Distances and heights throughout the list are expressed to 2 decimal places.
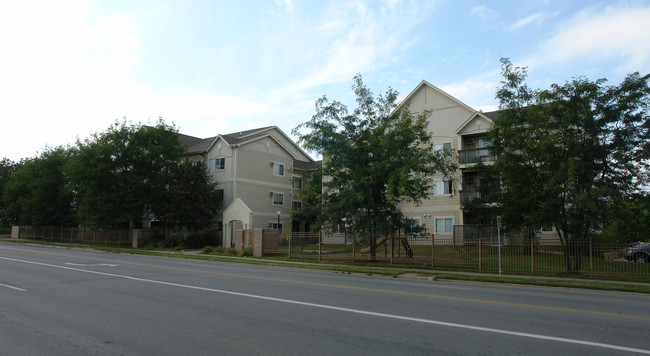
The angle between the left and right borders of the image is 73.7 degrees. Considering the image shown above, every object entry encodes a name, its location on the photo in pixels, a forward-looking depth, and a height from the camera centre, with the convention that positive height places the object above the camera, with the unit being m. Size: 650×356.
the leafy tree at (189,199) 36.38 +1.59
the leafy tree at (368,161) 21.73 +3.00
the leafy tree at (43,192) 46.75 +2.63
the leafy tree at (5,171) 65.44 +6.96
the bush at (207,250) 29.85 -2.22
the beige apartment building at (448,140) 34.25 +6.60
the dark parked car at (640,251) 21.66 -1.48
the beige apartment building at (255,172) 39.31 +4.46
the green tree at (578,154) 18.23 +2.94
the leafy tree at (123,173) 36.62 +3.83
